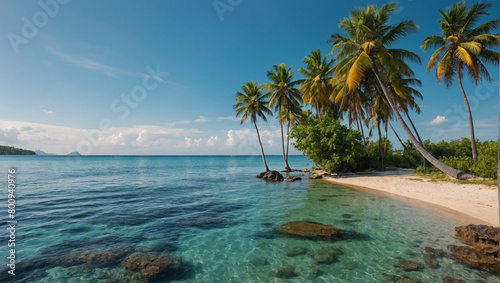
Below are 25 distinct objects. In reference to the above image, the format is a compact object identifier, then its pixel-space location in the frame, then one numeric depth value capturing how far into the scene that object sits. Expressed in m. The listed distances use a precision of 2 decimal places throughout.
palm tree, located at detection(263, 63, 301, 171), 30.22
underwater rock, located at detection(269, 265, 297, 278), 5.28
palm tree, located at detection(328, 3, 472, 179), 16.17
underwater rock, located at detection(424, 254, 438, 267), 5.53
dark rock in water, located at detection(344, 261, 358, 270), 5.60
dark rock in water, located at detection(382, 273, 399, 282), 4.99
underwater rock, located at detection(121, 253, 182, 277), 5.39
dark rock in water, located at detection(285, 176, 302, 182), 23.79
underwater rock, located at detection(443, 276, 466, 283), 4.78
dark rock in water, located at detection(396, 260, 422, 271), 5.39
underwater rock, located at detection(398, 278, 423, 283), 4.84
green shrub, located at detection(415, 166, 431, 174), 20.89
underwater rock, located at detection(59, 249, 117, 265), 5.91
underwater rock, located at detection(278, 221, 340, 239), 7.72
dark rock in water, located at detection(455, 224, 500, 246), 6.30
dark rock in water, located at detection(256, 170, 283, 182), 25.10
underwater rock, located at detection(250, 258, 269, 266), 5.90
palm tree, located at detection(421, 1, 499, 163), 16.88
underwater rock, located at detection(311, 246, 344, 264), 5.97
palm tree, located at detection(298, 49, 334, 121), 26.45
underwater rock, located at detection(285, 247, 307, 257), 6.37
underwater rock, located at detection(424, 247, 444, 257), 6.04
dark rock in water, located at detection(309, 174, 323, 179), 24.72
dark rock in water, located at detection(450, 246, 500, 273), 5.26
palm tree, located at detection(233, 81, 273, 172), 31.75
